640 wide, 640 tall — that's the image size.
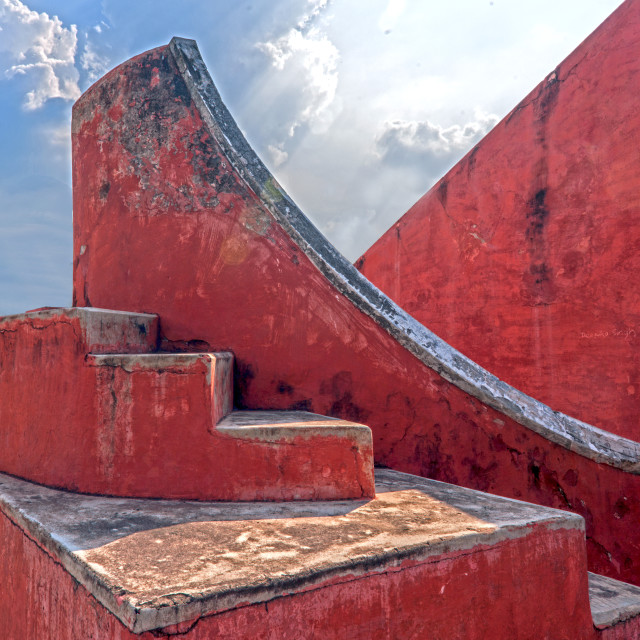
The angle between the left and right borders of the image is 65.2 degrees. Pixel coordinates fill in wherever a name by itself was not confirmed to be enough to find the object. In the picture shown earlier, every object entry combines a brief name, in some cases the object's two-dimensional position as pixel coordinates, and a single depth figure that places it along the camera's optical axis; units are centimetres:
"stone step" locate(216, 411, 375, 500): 194
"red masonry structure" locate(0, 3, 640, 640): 137
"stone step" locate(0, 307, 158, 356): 206
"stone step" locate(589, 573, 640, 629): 194
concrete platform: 119
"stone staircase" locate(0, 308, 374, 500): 194
